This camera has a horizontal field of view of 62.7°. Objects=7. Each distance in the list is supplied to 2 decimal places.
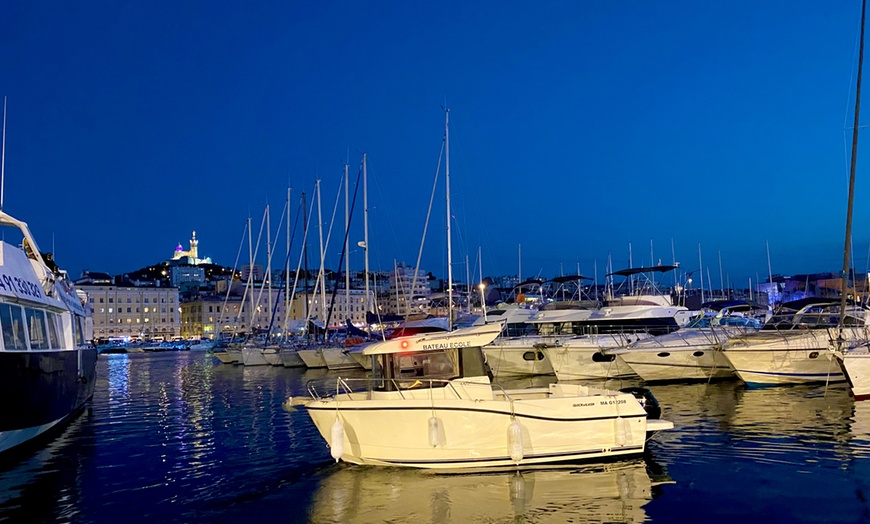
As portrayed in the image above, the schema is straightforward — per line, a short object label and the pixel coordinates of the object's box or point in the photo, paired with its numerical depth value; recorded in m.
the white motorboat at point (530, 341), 36.41
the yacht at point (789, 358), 27.38
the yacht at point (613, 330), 33.12
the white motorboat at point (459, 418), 13.78
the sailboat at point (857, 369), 22.80
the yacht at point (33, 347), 15.12
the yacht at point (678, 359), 30.94
